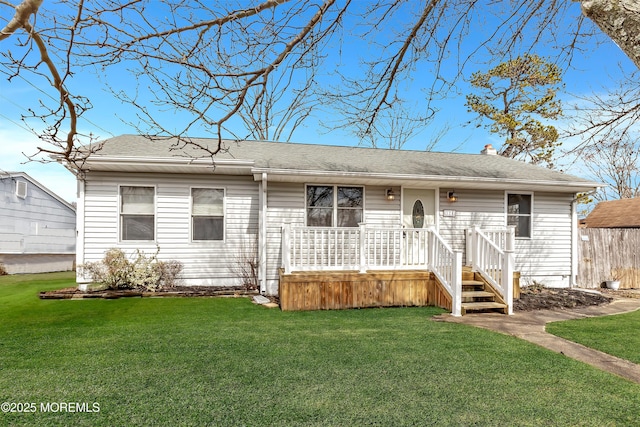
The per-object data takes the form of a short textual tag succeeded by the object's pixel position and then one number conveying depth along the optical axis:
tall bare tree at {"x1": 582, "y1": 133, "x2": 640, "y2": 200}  4.95
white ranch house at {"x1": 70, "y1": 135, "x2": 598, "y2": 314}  7.63
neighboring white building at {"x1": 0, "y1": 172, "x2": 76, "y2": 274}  13.02
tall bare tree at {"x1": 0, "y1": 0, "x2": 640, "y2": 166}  2.99
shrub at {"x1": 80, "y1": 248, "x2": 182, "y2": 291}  7.63
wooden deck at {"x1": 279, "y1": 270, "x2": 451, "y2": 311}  6.63
